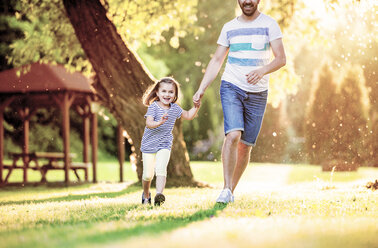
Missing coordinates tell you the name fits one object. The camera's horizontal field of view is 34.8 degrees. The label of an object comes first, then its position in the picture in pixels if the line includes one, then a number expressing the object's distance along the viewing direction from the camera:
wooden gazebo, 15.98
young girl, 6.76
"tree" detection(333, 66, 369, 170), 22.16
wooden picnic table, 16.34
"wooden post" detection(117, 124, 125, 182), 16.94
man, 6.62
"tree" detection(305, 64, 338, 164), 22.77
